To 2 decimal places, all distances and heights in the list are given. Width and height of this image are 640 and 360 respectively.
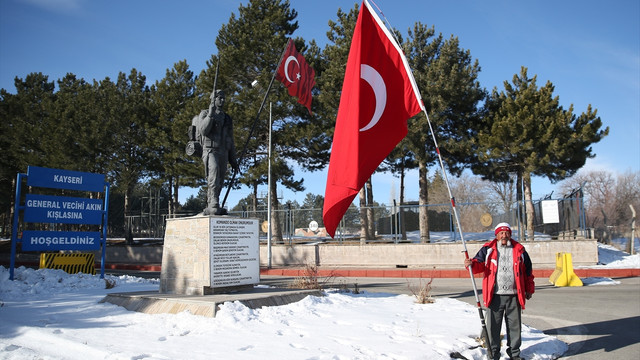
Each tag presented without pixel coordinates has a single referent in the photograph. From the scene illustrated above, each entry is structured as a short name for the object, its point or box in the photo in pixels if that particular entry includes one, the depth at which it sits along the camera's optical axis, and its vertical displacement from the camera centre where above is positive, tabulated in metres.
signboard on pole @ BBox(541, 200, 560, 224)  20.69 +0.22
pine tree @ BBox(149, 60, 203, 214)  26.95 +5.83
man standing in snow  5.18 -0.79
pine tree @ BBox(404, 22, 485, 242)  22.41 +5.96
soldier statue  9.12 +1.63
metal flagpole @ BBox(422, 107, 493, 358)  5.18 -1.34
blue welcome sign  12.02 +0.42
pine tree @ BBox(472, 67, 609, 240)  21.97 +3.99
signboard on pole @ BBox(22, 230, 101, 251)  12.04 -0.42
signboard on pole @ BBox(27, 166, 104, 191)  12.07 +1.28
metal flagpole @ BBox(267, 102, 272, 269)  22.11 +0.01
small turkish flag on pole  14.58 +4.97
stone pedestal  8.19 -0.62
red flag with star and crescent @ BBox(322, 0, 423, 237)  5.63 +1.46
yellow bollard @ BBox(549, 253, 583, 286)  13.34 -1.77
